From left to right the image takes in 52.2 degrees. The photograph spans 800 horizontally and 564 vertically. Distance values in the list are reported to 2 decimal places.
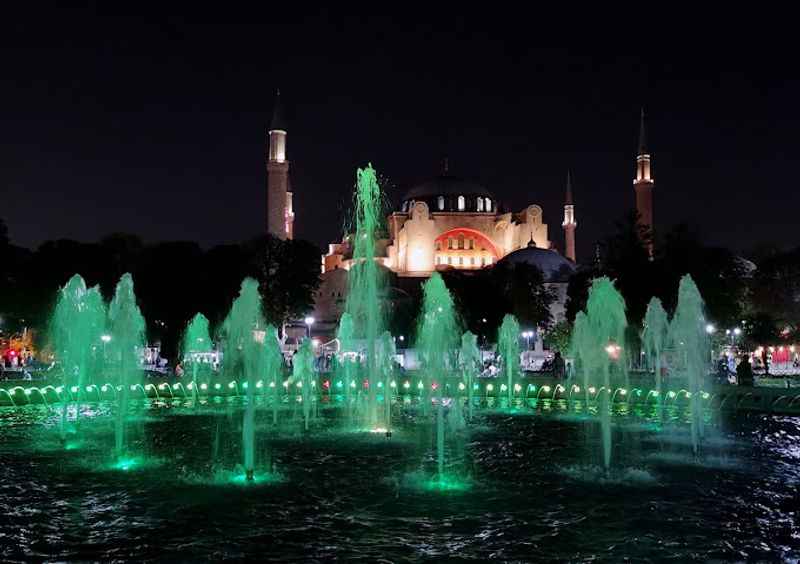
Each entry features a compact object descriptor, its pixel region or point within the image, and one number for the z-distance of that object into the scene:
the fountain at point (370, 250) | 19.05
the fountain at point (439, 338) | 11.95
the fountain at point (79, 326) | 24.97
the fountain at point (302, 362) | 26.93
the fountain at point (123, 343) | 13.58
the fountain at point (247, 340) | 11.55
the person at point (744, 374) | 24.52
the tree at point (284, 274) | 46.22
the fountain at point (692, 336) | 15.08
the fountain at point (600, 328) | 29.48
